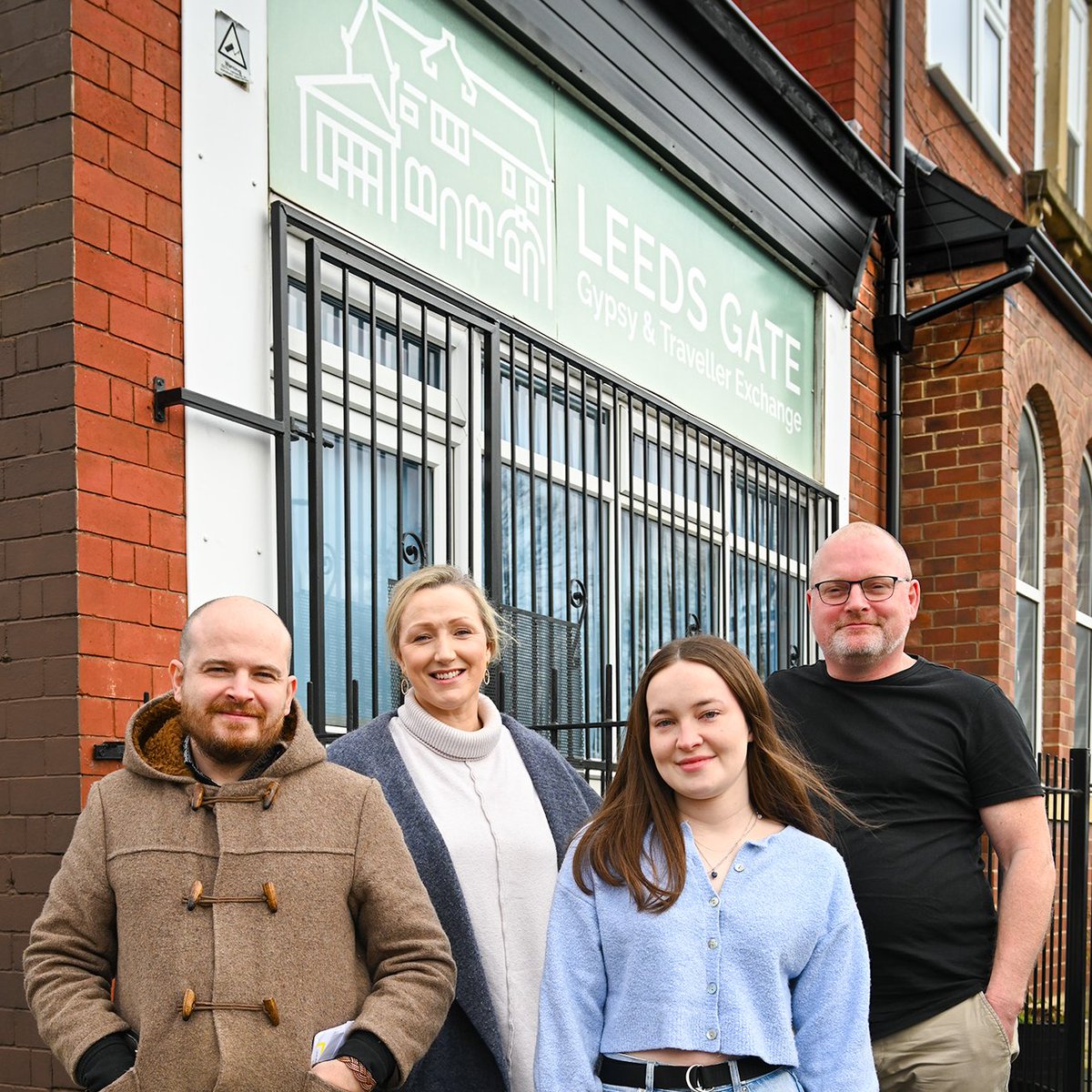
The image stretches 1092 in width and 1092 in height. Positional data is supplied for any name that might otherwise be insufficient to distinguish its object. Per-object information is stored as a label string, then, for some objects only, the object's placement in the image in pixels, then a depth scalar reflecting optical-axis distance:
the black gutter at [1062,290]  9.32
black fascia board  6.08
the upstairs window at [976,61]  9.88
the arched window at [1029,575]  10.31
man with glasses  3.24
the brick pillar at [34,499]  3.54
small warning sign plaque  4.23
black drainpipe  8.93
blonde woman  2.98
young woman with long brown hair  2.52
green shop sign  4.70
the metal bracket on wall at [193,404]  3.86
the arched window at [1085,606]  11.91
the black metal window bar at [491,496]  4.54
